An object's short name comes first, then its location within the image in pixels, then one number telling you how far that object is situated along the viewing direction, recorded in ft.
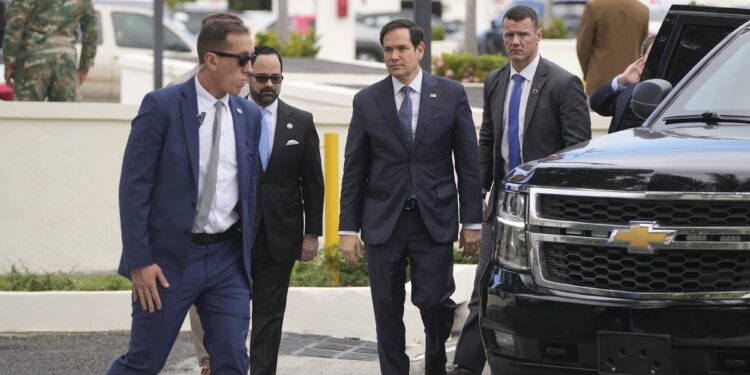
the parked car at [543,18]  127.47
